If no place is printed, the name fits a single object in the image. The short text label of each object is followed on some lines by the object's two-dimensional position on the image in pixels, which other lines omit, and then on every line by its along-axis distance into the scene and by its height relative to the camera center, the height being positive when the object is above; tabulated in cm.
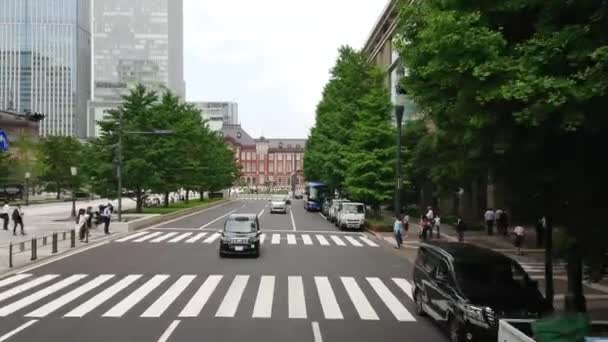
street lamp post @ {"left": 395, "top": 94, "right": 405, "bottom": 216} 2905 +134
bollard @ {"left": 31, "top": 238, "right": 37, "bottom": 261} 2202 -251
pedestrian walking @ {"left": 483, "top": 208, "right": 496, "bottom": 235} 3353 -209
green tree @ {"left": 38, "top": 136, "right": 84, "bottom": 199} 4812 +143
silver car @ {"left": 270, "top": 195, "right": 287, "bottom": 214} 5762 -229
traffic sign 1829 +128
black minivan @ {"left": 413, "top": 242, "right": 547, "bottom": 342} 1010 -202
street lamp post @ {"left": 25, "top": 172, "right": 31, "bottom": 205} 6612 -101
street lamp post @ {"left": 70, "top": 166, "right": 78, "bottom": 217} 4439 +63
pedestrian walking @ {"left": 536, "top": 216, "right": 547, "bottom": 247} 2702 -260
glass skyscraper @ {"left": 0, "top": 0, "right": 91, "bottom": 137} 17775 +3765
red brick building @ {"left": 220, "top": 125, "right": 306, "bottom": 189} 18212 +671
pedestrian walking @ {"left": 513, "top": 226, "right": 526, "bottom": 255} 2433 -219
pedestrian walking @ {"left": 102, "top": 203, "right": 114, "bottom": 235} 3238 -196
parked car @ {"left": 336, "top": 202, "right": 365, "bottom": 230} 3844 -218
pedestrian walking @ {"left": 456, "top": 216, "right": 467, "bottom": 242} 2875 -219
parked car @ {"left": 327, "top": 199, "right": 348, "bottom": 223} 4332 -209
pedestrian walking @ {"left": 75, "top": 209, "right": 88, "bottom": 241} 2862 -207
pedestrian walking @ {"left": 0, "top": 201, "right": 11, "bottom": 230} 3503 -204
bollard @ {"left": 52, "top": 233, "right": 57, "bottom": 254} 2405 -261
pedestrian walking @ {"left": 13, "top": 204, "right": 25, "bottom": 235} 3155 -191
